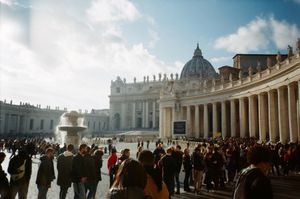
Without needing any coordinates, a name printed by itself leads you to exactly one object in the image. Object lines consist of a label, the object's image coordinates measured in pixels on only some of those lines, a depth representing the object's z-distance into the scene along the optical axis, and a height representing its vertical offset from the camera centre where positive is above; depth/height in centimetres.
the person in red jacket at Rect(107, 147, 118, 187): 1104 -78
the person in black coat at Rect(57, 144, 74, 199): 867 -105
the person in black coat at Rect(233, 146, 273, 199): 330 -44
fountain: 3132 +110
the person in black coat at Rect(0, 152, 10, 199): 704 -118
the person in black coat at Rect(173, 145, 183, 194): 1061 -78
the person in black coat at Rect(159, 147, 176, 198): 991 -97
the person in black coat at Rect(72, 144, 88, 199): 822 -98
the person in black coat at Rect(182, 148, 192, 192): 1194 -109
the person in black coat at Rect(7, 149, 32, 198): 801 -99
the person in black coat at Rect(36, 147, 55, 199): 845 -105
